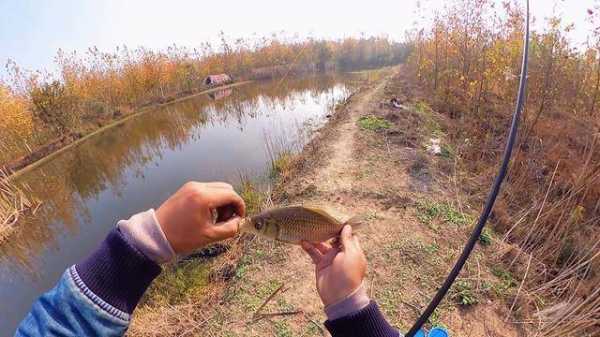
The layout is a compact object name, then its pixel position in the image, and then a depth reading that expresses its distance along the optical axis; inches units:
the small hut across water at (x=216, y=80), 962.2
